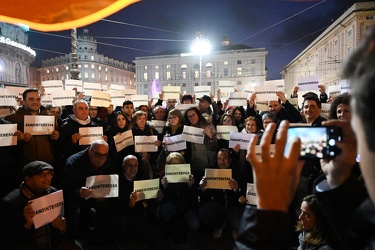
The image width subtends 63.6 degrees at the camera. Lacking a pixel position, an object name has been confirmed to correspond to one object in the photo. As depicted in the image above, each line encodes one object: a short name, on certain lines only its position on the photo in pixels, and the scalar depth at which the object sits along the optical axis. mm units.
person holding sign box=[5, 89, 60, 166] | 4953
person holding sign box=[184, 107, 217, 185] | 5820
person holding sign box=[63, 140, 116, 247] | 4648
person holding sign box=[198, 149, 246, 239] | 5145
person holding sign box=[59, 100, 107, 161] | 5434
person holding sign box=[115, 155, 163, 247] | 4817
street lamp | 20812
